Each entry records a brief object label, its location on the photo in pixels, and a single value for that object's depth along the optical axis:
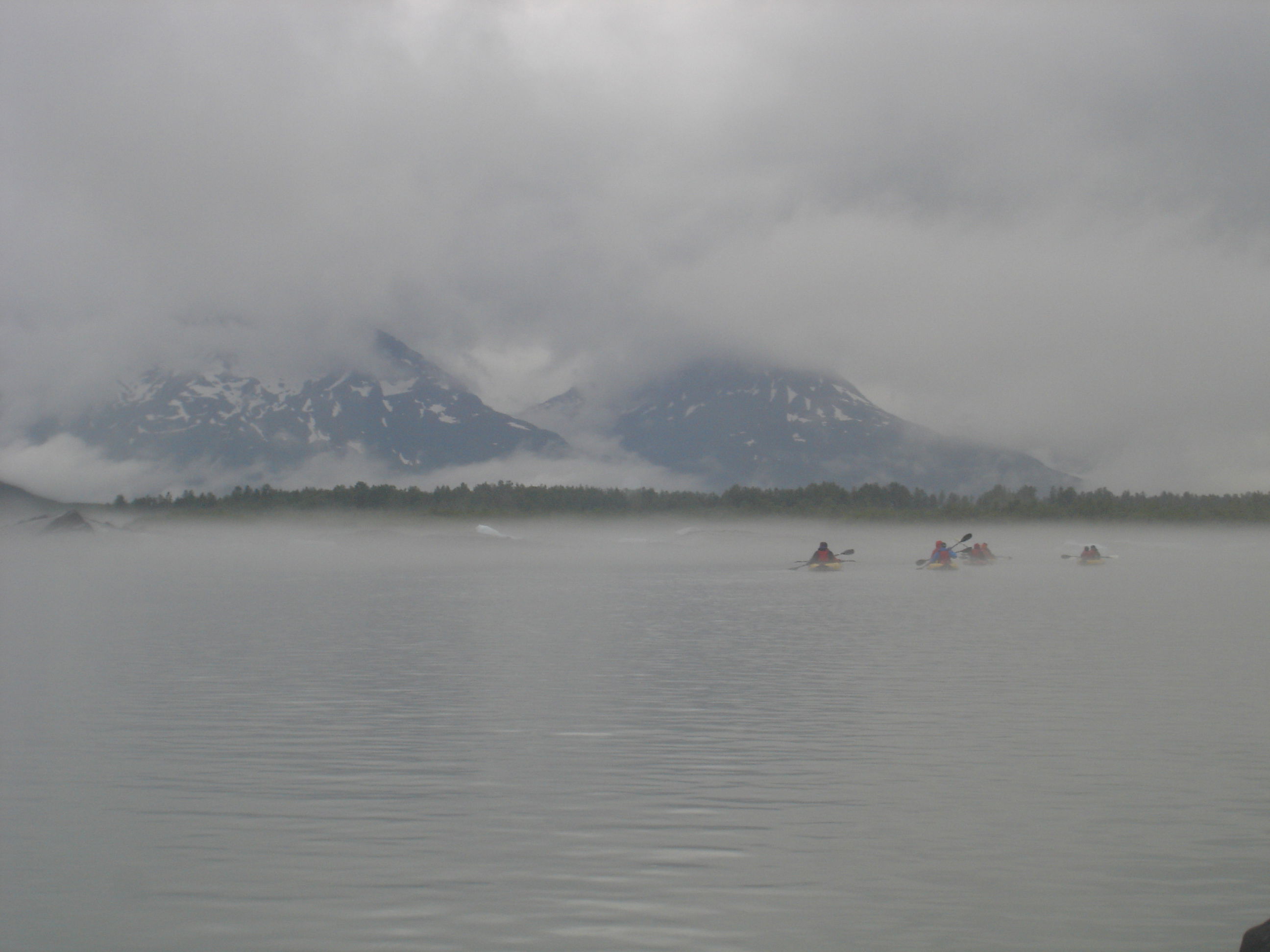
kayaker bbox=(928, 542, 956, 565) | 87.12
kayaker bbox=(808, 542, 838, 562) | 85.44
